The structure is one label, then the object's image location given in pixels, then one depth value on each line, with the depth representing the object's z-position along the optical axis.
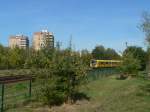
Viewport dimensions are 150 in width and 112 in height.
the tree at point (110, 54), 64.31
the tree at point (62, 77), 7.77
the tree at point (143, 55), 45.00
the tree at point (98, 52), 61.40
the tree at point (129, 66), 23.77
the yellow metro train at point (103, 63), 36.77
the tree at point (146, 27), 21.07
